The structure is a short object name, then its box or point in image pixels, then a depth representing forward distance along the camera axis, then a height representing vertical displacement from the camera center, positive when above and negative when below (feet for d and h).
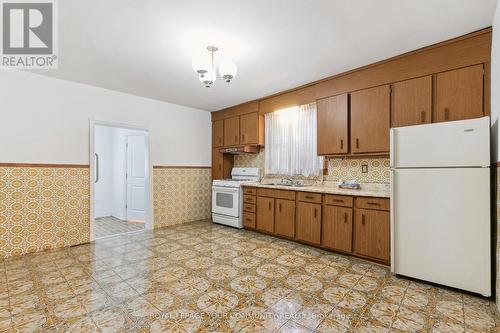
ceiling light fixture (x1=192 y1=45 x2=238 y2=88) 8.16 +3.45
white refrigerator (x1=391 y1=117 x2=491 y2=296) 7.24 -1.27
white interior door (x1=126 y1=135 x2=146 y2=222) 18.02 -0.93
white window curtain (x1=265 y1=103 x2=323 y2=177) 13.66 +1.42
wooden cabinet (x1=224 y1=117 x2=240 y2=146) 17.20 +2.52
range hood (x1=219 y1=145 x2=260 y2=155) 16.34 +1.13
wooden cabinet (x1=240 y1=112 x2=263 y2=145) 15.99 +2.48
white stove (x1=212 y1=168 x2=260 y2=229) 15.66 -2.18
